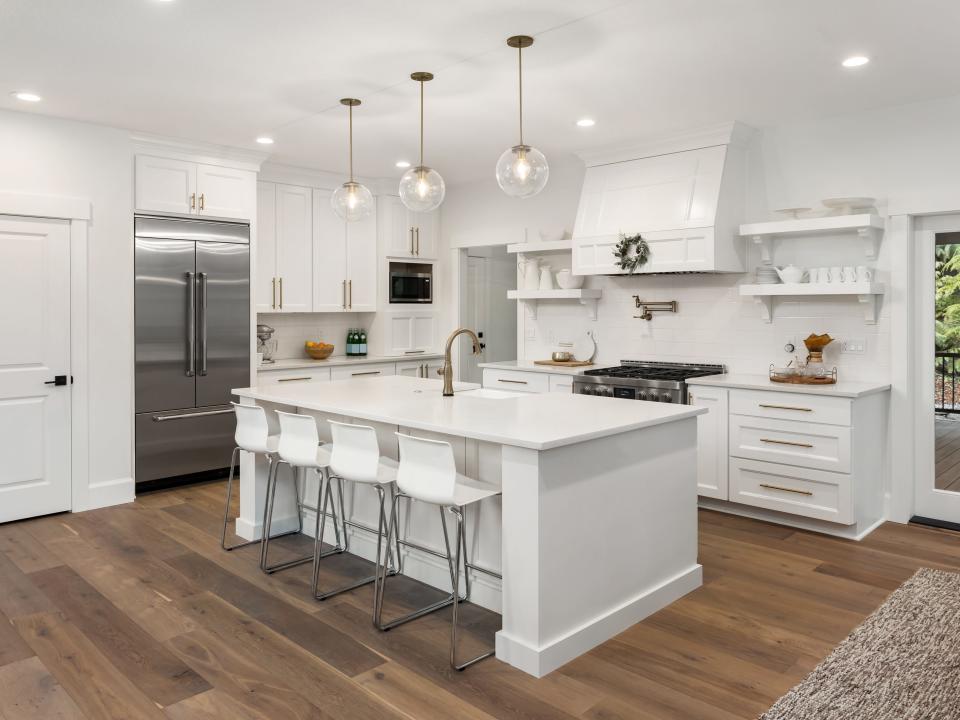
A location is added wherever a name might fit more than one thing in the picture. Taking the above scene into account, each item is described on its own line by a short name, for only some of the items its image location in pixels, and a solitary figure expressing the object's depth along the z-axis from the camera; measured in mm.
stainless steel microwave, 7094
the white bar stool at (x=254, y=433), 3936
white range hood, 4984
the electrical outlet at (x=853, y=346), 4770
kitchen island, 2803
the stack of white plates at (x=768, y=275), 4949
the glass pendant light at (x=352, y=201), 4168
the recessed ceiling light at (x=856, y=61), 3701
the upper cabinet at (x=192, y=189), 5285
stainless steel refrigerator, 5316
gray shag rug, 2527
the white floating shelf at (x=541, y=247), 6031
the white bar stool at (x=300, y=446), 3623
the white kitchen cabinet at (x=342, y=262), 6668
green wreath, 5262
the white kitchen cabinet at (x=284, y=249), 6293
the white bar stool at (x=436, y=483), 2883
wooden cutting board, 6020
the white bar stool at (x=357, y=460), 3250
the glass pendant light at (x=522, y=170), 3342
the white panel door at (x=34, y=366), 4688
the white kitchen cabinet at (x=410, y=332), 7109
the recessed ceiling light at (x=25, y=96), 4293
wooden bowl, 6645
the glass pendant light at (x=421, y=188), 3693
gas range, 4914
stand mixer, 6359
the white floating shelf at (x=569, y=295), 5996
